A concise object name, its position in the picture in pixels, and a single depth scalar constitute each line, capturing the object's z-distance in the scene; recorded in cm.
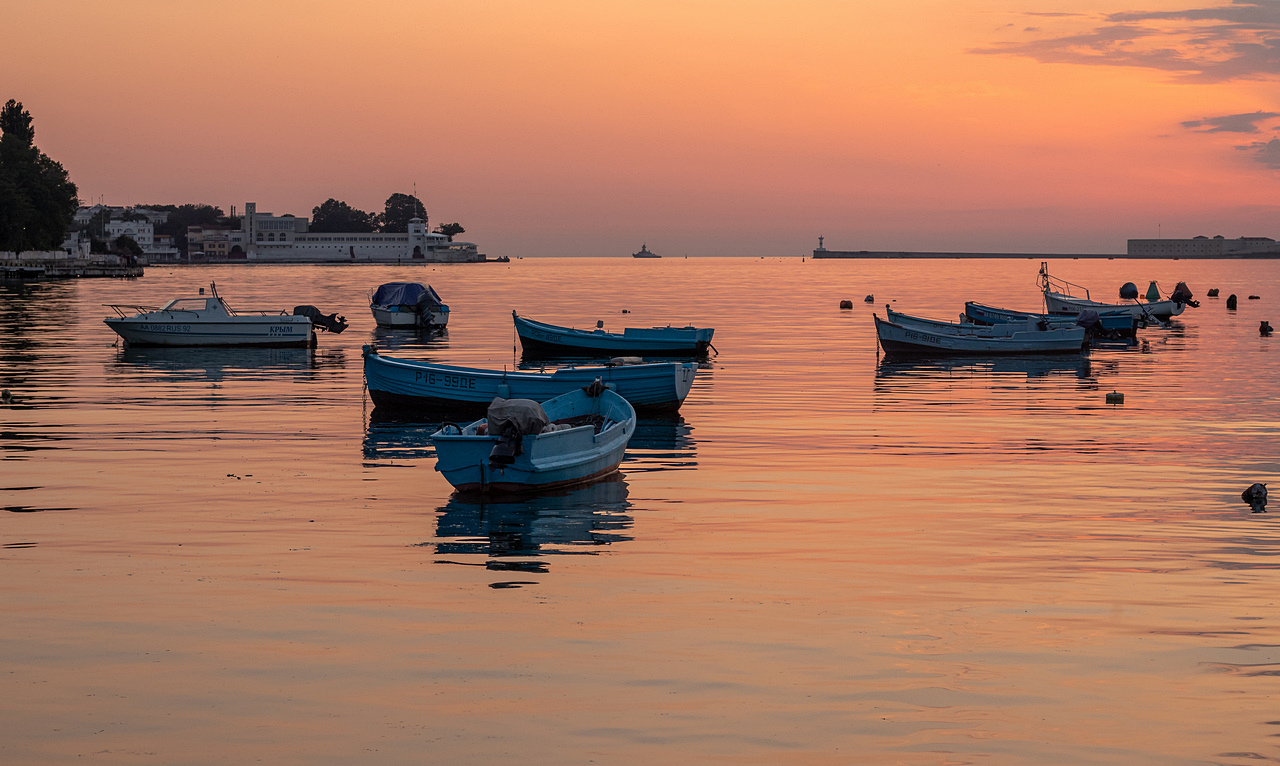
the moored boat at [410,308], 6925
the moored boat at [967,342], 5325
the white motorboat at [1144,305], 7400
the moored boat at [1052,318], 6316
